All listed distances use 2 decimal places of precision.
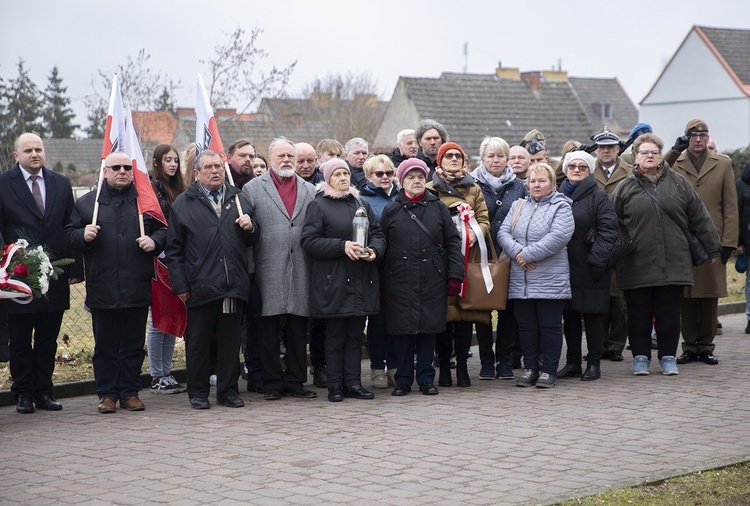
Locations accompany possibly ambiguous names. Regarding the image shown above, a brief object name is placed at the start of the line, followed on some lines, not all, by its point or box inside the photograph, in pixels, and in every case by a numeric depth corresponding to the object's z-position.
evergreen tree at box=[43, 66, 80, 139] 42.31
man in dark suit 8.46
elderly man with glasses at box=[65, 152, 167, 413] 8.41
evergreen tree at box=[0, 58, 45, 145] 21.08
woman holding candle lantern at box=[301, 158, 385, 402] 8.71
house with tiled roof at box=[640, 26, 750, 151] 46.59
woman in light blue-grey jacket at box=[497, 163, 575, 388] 9.17
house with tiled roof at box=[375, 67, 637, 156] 35.94
